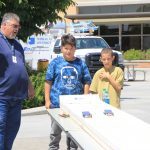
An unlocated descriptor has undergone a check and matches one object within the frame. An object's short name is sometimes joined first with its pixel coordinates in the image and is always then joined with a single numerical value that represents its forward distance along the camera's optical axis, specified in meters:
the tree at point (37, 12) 14.13
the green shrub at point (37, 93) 12.55
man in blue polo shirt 5.98
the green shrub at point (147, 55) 36.50
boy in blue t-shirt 6.71
